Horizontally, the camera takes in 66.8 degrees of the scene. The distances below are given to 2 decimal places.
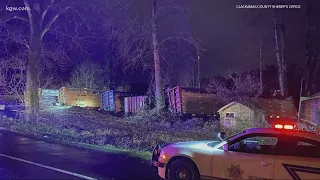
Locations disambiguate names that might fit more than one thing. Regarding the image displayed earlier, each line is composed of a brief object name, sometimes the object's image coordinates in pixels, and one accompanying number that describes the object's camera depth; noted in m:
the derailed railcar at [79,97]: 26.17
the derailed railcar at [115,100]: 23.53
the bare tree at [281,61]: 21.01
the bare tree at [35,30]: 14.46
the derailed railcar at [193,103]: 16.46
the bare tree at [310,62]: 15.29
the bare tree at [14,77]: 15.43
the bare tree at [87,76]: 33.64
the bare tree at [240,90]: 14.93
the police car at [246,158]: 4.18
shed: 11.39
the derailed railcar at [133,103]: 19.61
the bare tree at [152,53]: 17.66
